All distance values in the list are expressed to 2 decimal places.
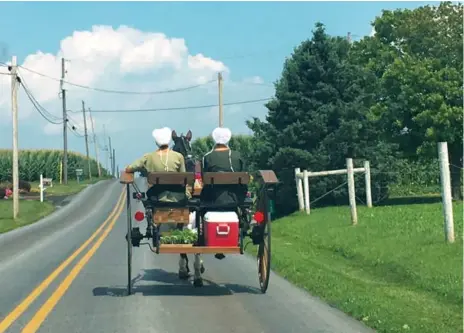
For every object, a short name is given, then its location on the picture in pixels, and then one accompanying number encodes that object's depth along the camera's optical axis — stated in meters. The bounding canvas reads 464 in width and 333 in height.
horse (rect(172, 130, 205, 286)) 15.78
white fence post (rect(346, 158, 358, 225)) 22.28
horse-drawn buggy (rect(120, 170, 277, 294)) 11.45
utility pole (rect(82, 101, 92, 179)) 98.88
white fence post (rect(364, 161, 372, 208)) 27.05
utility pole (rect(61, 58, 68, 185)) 72.75
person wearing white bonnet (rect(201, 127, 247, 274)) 11.91
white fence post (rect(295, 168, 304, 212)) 29.86
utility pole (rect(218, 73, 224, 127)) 52.84
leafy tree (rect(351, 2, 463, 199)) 38.75
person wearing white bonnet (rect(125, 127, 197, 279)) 11.84
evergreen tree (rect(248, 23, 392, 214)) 33.31
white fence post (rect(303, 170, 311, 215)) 28.61
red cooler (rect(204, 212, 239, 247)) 11.45
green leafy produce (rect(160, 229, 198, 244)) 11.59
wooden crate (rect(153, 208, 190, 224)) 11.70
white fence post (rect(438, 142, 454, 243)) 14.80
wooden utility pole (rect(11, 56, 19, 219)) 38.69
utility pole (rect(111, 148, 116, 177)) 144.48
